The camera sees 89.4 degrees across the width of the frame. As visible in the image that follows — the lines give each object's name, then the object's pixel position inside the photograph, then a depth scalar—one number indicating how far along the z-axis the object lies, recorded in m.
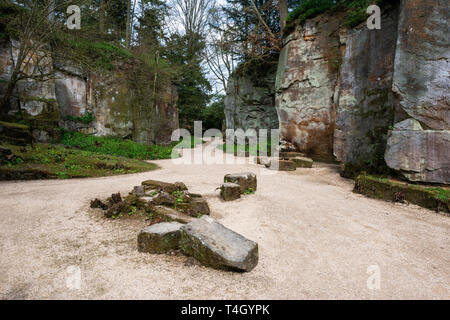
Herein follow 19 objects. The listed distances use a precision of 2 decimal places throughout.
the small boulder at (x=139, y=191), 3.82
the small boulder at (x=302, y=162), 8.00
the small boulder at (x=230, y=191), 4.31
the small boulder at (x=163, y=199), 3.49
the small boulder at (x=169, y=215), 2.88
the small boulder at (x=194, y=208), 3.41
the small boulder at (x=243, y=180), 4.82
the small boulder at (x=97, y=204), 3.64
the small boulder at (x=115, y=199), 3.58
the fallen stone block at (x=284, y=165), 7.62
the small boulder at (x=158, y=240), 2.38
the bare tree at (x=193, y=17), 19.67
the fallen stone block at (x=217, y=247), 2.08
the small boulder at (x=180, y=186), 4.25
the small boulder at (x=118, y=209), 3.33
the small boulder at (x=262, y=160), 9.02
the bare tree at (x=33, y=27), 6.88
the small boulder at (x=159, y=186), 4.13
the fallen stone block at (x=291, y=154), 9.20
